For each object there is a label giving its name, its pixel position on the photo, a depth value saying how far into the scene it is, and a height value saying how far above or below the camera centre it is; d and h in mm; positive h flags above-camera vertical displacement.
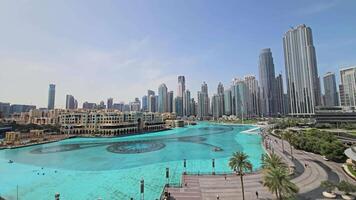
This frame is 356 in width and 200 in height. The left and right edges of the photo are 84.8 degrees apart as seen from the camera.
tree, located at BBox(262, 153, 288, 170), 22309 -5848
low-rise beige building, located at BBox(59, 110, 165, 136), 114600 -4647
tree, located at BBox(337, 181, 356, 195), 22231 -8626
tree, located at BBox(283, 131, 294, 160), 58022 -7519
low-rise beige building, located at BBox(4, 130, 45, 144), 77888 -8967
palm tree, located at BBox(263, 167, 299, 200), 18875 -6836
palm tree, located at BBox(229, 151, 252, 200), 24625 -6272
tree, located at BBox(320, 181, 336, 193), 23203 -8753
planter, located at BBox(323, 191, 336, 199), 23312 -9991
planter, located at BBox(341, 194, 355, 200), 22872 -10024
